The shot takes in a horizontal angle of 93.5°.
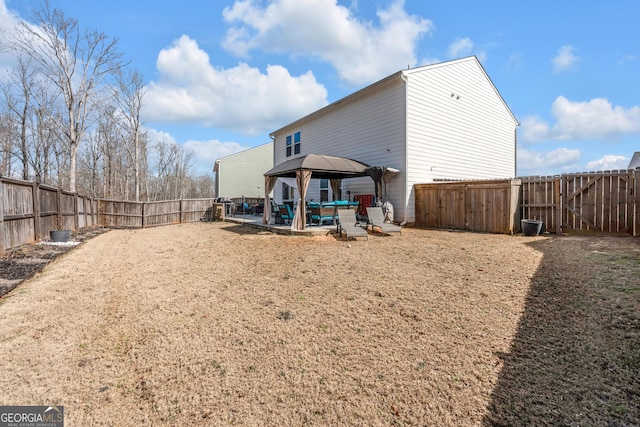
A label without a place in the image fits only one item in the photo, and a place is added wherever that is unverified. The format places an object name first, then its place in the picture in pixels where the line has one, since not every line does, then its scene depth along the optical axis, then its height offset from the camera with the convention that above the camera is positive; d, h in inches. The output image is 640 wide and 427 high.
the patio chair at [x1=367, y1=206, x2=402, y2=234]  359.3 -24.0
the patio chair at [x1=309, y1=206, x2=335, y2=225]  425.8 -16.4
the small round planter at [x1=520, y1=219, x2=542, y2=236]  345.0 -30.4
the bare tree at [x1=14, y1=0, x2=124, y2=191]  581.9 +310.3
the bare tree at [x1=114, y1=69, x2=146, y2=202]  915.4 +316.5
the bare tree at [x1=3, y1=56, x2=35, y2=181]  701.9 +285.0
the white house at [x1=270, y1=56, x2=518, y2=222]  466.9 +130.5
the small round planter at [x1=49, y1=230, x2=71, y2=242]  337.1 -35.1
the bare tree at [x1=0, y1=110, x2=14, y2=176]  828.0 +179.0
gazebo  399.9 +47.0
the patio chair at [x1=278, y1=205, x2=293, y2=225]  457.1 -15.6
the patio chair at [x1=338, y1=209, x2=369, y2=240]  330.6 -26.8
